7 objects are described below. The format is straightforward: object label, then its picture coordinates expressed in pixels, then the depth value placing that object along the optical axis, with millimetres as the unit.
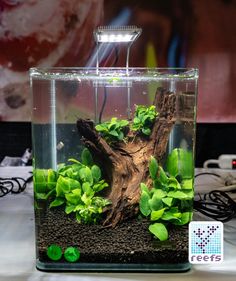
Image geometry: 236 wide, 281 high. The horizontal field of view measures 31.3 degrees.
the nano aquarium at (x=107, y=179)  615
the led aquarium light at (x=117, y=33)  763
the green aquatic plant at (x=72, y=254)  616
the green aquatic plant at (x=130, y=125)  655
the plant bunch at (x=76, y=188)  622
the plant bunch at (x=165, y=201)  611
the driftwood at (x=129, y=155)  626
